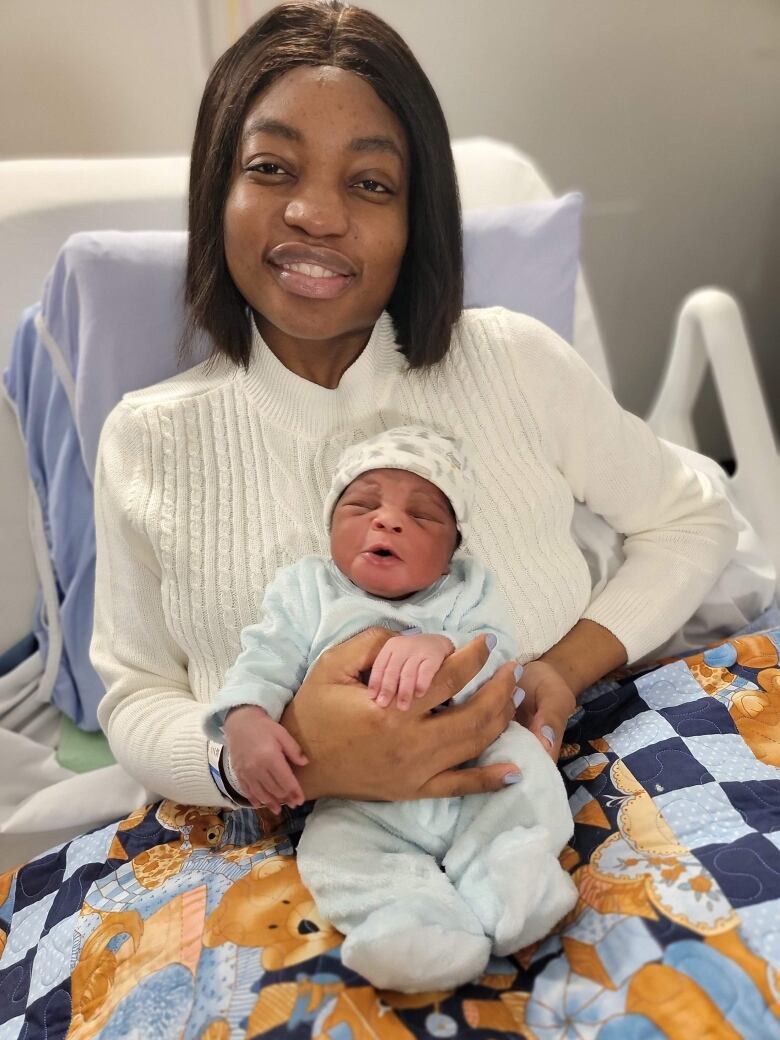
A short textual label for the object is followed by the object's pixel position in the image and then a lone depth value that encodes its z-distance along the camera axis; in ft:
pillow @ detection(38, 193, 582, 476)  4.60
